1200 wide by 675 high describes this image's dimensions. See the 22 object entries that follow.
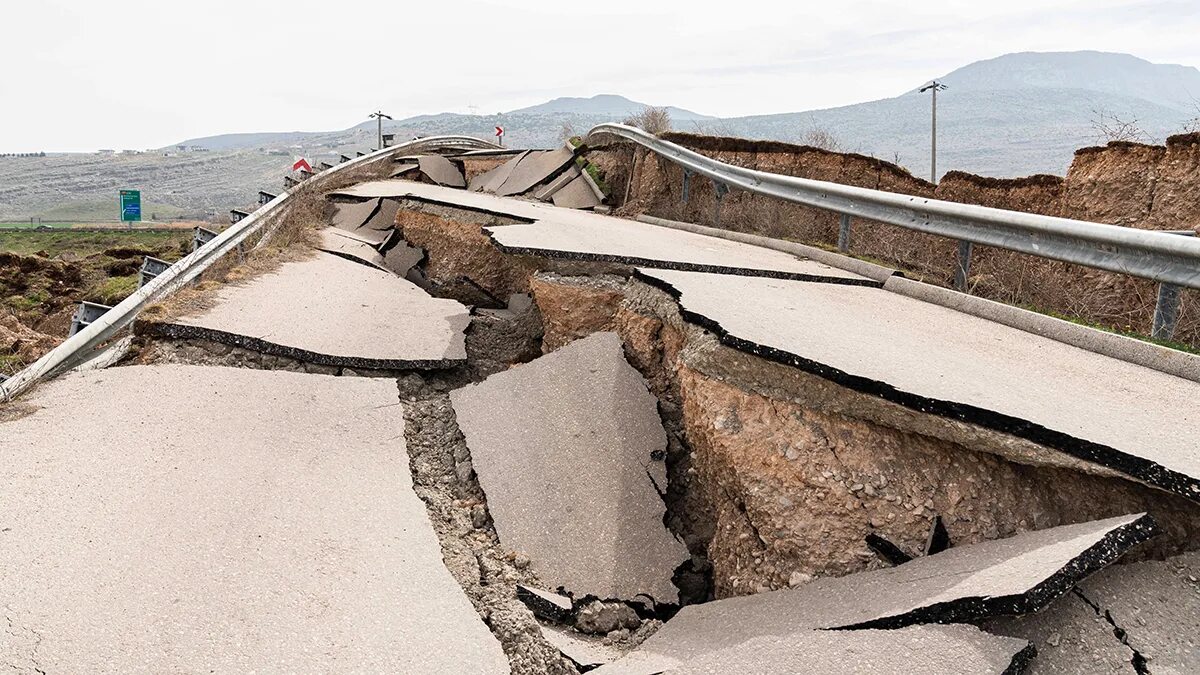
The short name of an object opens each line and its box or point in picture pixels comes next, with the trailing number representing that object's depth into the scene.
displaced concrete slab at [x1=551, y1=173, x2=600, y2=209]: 12.80
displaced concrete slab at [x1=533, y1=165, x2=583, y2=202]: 13.44
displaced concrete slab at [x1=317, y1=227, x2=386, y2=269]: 8.89
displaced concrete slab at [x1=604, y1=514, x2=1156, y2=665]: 2.39
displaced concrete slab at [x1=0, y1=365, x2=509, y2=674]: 2.48
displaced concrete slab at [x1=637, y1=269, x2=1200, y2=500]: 2.90
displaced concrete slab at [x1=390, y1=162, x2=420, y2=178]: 15.82
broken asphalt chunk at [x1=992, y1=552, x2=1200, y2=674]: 2.22
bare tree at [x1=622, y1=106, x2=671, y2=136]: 17.67
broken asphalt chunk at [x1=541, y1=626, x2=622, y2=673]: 2.92
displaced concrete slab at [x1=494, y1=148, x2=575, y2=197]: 14.16
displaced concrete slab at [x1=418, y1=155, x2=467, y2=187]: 15.50
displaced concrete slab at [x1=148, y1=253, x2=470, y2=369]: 5.07
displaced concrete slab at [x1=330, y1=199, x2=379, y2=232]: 10.98
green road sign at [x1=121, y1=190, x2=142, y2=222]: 48.00
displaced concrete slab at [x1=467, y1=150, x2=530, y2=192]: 14.86
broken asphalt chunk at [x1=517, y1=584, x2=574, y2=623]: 3.19
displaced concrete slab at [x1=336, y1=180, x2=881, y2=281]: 6.31
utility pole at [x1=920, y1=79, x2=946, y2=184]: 46.81
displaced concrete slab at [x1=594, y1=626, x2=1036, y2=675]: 2.26
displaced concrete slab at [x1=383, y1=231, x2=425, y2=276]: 9.09
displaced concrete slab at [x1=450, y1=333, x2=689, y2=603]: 3.54
